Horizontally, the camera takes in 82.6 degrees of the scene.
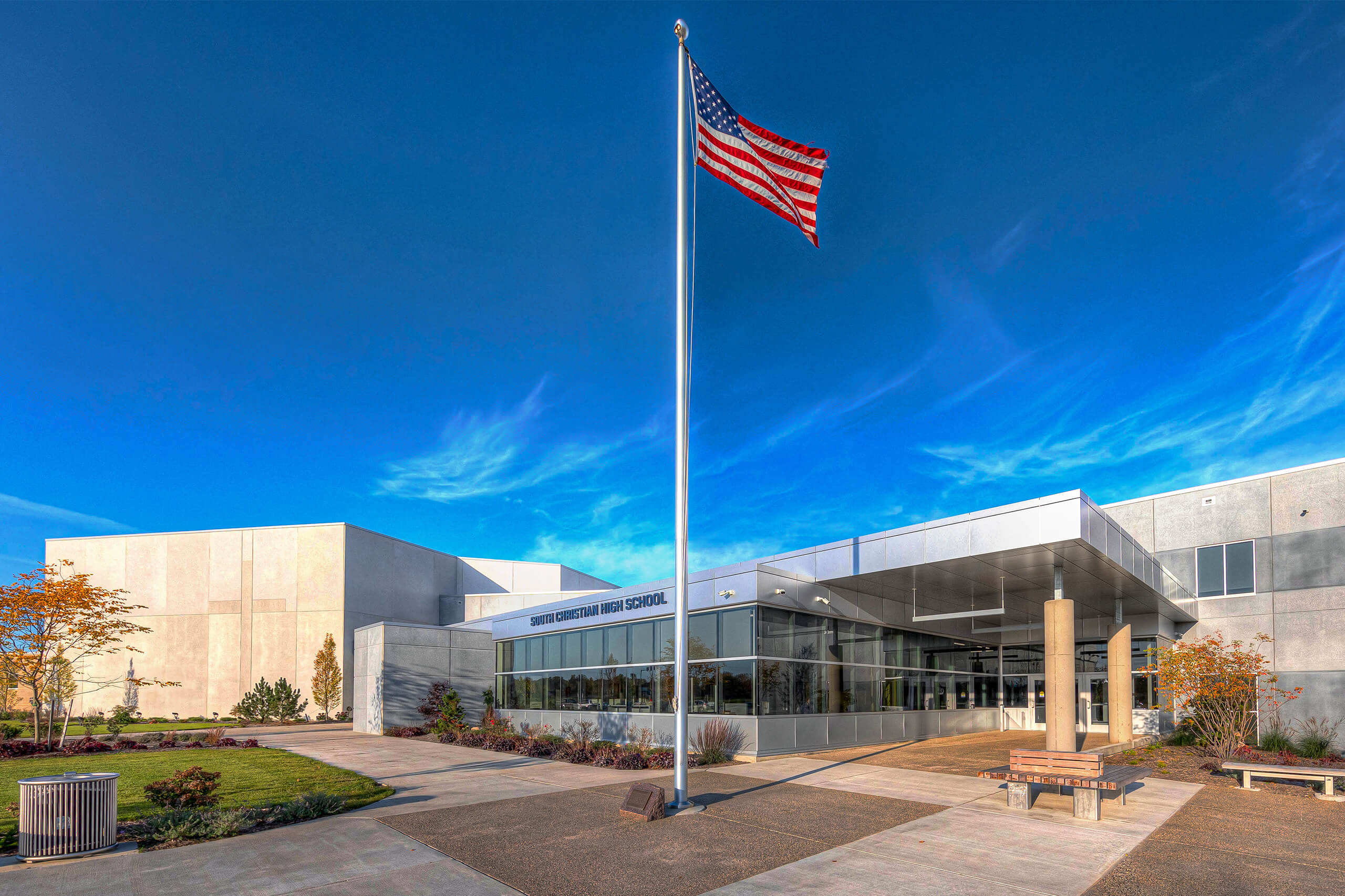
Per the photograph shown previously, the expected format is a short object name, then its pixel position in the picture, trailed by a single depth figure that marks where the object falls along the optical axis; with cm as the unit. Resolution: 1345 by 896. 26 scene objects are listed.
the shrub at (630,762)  1702
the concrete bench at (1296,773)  1313
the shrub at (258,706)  4262
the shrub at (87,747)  2419
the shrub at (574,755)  1853
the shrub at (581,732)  2189
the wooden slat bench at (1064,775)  1091
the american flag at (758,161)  1250
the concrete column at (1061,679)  1530
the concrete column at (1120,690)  2148
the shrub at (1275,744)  1844
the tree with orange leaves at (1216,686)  1830
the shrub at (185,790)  1045
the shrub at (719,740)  1800
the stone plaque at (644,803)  1098
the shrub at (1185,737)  2184
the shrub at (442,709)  2667
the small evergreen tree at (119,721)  2898
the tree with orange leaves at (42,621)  2516
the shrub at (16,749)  2312
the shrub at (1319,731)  1970
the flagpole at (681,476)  1161
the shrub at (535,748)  2039
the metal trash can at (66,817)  875
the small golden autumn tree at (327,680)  4525
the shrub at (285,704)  4297
